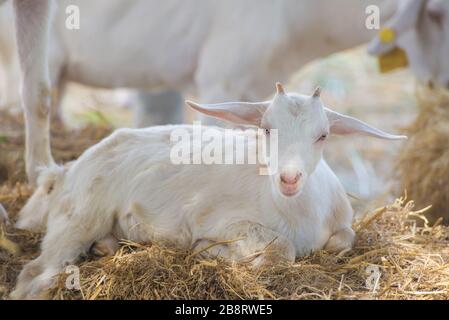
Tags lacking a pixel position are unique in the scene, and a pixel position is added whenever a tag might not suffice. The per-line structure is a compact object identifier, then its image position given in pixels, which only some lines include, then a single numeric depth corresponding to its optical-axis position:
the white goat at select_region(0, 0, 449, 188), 5.84
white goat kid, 3.39
